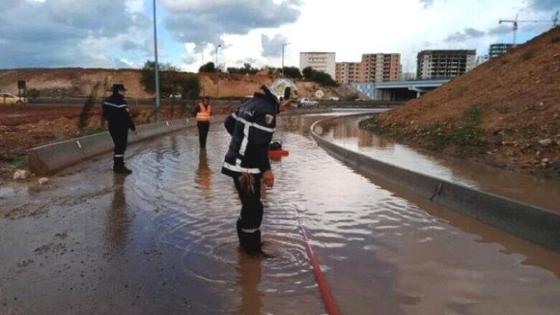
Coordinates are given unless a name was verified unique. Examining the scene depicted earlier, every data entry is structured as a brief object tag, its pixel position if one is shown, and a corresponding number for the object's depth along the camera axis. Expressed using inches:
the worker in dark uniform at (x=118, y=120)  446.0
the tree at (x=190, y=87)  2403.8
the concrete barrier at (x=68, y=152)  440.5
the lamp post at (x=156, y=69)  1169.7
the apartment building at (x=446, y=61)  5861.2
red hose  178.3
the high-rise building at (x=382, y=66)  6899.6
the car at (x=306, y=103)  2733.8
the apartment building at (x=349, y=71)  7317.9
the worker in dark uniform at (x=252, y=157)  223.5
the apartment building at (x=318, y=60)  6761.8
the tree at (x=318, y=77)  5236.2
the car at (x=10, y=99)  2211.5
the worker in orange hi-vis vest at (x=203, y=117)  643.5
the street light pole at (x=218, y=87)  4709.2
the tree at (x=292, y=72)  5226.9
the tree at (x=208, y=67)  5142.7
